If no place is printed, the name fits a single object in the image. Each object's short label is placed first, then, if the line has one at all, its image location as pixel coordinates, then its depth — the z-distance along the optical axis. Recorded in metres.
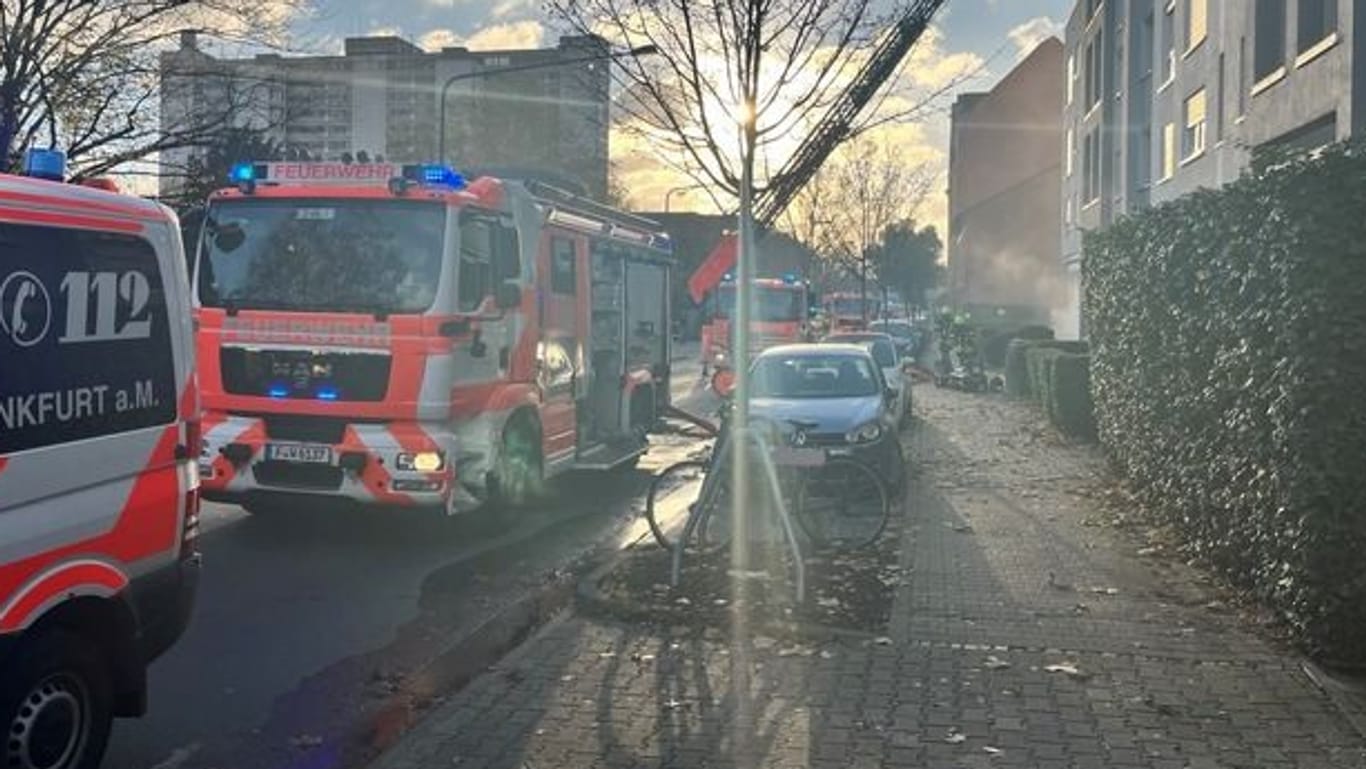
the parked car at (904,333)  40.72
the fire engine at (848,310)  44.36
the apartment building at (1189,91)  18.88
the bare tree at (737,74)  8.91
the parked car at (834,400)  11.66
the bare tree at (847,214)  40.31
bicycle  8.12
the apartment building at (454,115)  54.22
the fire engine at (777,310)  30.66
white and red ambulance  3.92
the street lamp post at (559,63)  9.82
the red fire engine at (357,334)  8.97
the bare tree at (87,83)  16.28
